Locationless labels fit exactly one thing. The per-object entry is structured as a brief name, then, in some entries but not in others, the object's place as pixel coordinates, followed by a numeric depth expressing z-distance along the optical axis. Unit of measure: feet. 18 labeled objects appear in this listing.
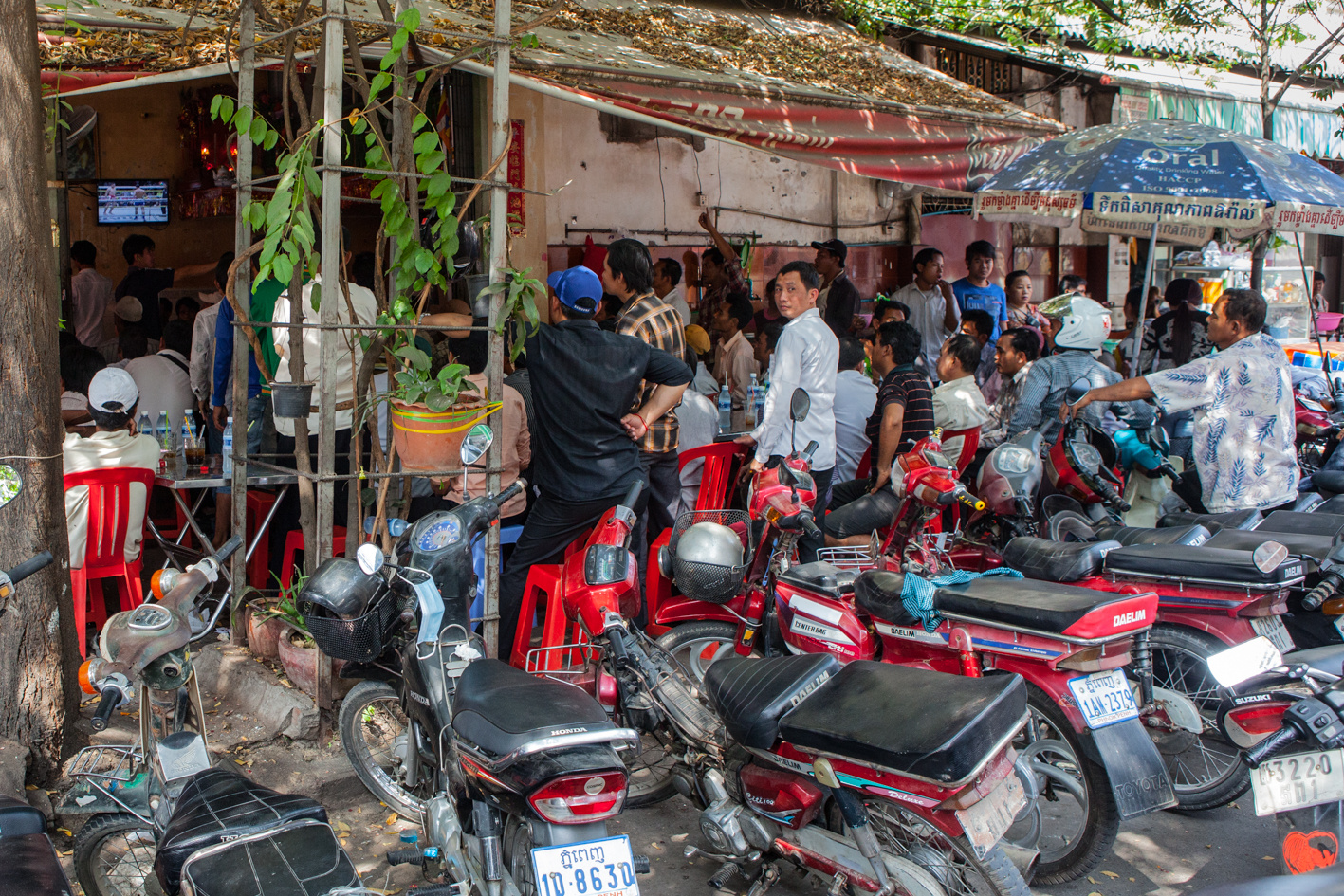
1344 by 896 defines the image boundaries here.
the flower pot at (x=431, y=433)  12.51
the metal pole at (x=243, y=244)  14.56
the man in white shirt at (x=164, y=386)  20.38
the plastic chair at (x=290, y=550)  16.96
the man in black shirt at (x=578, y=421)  14.32
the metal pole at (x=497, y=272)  12.72
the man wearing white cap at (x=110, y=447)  15.06
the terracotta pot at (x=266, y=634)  14.47
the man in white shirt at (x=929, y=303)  31.96
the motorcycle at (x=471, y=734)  7.78
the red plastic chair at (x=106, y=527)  15.03
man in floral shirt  16.08
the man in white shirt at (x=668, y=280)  27.12
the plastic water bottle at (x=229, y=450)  16.74
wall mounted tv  30.78
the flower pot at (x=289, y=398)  13.08
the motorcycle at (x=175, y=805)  7.55
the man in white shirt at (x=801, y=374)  16.48
